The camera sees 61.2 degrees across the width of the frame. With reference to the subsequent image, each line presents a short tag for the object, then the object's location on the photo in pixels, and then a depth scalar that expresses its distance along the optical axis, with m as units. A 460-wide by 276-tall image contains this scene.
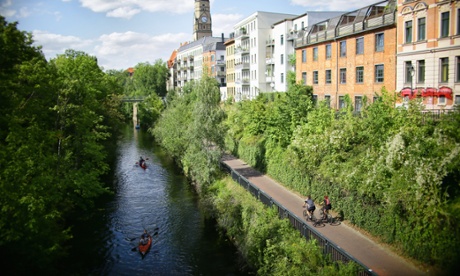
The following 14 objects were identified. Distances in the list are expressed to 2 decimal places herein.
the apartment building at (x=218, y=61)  82.56
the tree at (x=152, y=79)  115.62
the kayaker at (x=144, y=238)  23.09
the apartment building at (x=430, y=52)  24.64
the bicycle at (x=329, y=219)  20.25
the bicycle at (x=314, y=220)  19.99
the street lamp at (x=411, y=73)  27.78
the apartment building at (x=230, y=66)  71.81
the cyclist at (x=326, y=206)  20.08
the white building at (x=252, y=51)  57.38
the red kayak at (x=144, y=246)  22.65
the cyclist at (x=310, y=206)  20.08
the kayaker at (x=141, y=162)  43.50
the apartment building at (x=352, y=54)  30.97
